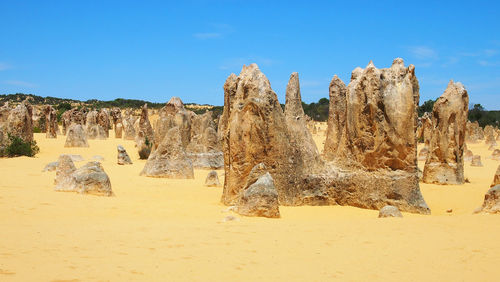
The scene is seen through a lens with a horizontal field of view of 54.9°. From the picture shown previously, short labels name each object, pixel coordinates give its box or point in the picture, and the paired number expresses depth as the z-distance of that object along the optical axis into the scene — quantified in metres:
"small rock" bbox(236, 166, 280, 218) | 7.31
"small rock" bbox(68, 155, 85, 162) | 16.73
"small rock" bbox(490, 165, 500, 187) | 9.50
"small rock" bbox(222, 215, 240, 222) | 6.86
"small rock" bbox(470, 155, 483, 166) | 19.59
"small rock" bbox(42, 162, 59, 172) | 12.83
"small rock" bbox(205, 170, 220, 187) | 11.70
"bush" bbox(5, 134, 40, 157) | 17.64
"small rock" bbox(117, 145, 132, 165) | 16.84
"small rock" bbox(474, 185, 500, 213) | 7.60
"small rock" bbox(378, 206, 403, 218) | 7.46
